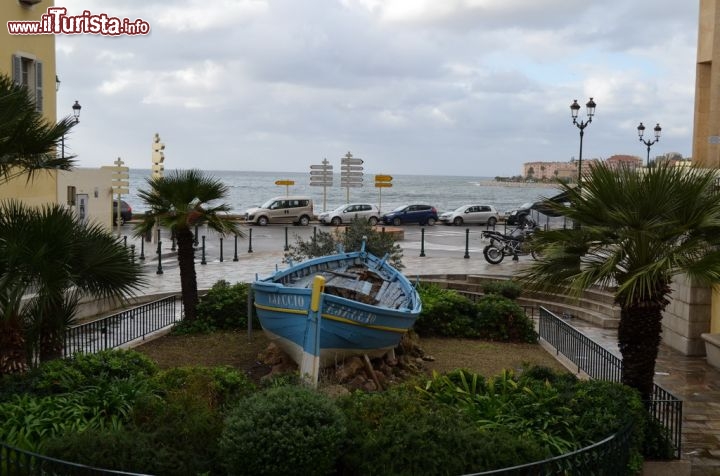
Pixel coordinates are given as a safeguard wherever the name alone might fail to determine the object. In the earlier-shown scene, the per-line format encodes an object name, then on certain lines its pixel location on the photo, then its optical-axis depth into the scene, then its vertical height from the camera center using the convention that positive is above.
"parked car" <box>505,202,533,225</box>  43.44 -1.82
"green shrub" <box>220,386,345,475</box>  7.40 -2.34
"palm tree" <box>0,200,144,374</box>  9.17 -1.16
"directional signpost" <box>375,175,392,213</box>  45.65 -0.16
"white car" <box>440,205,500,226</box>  47.19 -2.05
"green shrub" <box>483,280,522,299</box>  19.58 -2.57
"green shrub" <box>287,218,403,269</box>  19.11 -1.53
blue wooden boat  12.07 -2.18
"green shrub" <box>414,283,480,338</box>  16.98 -2.85
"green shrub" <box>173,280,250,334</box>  16.89 -2.82
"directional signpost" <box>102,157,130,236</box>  31.45 -0.23
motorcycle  27.20 -2.20
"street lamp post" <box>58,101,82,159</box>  32.53 +2.54
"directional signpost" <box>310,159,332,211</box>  44.75 +0.16
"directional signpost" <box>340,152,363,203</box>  43.44 +0.39
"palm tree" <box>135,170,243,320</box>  16.44 -0.76
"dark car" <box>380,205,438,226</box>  46.66 -2.07
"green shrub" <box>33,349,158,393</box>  9.62 -2.41
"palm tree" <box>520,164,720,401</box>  9.55 -0.73
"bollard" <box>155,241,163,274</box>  25.47 -2.76
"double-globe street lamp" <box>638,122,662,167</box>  42.72 +2.67
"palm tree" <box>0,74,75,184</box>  9.40 +0.45
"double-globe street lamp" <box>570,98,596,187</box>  29.84 +2.60
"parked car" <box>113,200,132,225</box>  44.94 -2.17
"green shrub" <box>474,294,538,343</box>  16.91 -2.93
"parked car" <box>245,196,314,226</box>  45.50 -1.97
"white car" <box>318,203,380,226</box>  45.78 -2.02
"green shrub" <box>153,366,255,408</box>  9.58 -2.51
